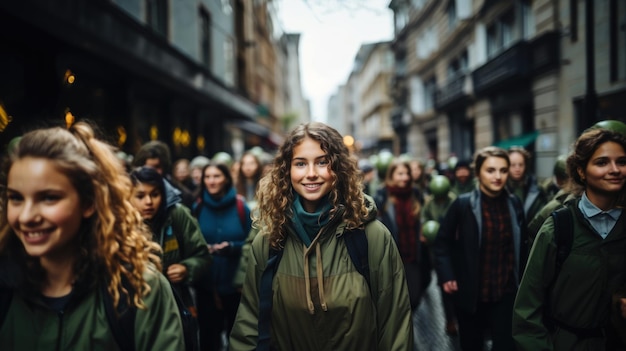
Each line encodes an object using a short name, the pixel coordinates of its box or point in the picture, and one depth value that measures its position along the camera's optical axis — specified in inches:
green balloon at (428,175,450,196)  228.2
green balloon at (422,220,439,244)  207.4
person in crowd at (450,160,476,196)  274.5
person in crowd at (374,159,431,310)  191.0
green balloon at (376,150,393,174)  298.2
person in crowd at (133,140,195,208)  180.9
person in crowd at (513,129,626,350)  98.5
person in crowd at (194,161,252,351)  171.2
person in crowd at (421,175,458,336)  228.7
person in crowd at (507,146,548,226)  197.6
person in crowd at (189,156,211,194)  266.9
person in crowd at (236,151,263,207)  243.4
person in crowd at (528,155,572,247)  127.8
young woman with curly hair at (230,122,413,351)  90.4
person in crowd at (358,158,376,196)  317.7
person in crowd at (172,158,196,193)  267.1
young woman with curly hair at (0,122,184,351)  62.7
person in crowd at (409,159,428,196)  289.6
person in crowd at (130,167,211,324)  125.2
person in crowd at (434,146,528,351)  145.6
